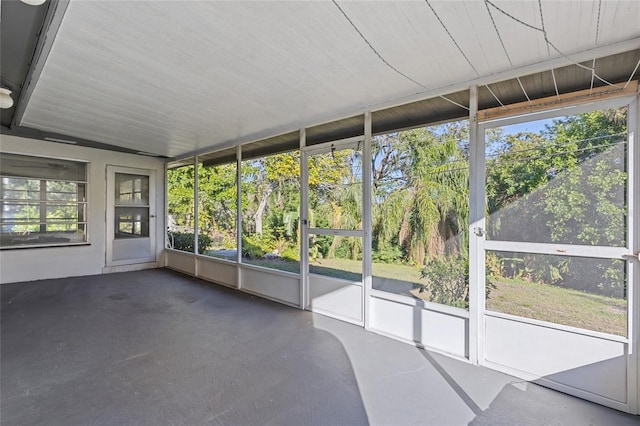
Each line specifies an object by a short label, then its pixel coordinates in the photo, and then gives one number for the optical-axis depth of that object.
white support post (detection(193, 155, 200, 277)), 5.95
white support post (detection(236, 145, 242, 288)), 4.94
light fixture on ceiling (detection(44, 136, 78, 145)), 5.36
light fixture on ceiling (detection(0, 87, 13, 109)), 3.08
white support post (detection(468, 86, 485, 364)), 2.55
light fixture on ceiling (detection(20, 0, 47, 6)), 1.69
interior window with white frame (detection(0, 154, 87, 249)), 5.15
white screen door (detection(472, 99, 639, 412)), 2.03
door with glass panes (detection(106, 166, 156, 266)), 6.26
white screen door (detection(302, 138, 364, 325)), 3.48
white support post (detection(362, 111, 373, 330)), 3.33
